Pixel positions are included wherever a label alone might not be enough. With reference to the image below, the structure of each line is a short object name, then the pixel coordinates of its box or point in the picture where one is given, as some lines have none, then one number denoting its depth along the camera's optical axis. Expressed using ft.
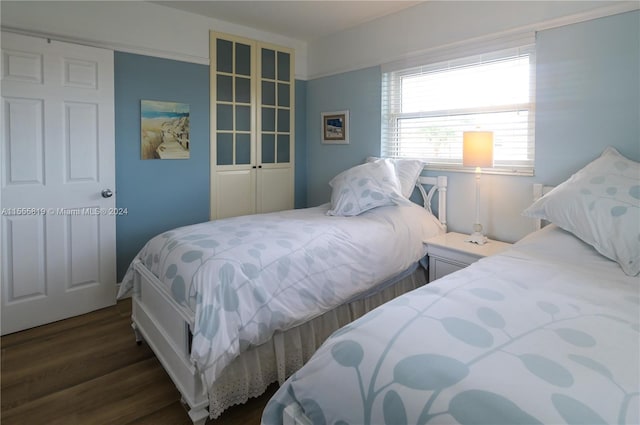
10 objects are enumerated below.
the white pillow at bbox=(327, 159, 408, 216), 9.23
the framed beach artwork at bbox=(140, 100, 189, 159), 10.69
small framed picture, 12.66
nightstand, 8.07
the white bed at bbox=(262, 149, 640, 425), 2.54
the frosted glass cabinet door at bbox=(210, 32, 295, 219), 12.13
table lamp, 8.21
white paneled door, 8.57
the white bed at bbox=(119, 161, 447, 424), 5.61
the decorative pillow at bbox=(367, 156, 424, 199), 10.11
